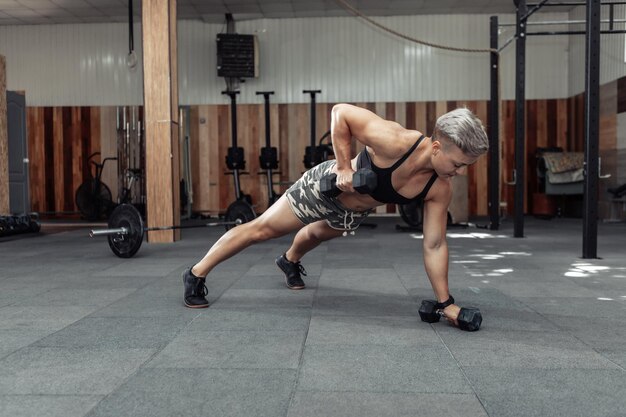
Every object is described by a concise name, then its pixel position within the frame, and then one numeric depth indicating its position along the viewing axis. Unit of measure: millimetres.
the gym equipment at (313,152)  6574
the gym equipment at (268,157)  7867
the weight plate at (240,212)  5117
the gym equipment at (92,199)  8500
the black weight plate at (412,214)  6191
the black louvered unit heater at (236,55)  8992
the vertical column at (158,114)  5203
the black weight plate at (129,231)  4012
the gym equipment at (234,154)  7707
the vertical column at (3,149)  6070
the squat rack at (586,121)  3773
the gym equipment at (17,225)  5745
